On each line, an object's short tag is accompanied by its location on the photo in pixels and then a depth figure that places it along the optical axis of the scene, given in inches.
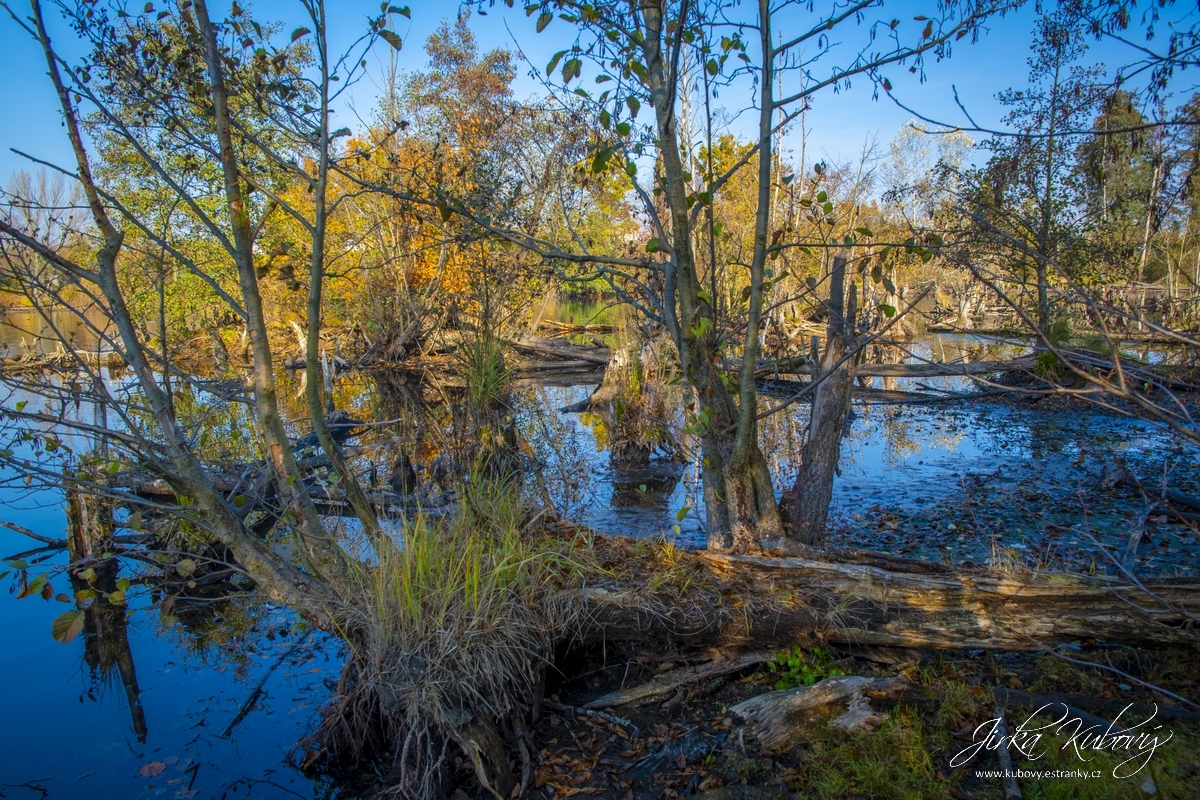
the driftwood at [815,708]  120.8
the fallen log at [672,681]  143.1
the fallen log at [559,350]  709.4
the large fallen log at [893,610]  134.9
